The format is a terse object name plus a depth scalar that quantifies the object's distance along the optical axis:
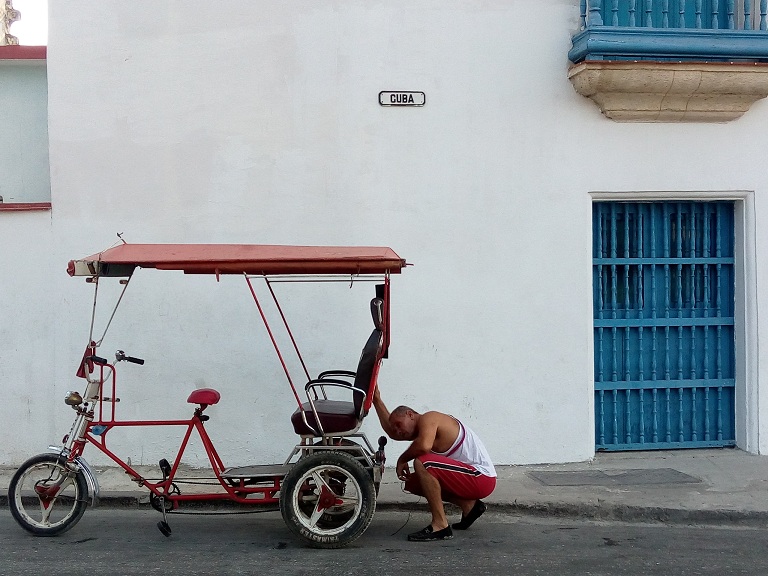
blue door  8.12
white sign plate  7.76
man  5.97
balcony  7.52
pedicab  5.73
